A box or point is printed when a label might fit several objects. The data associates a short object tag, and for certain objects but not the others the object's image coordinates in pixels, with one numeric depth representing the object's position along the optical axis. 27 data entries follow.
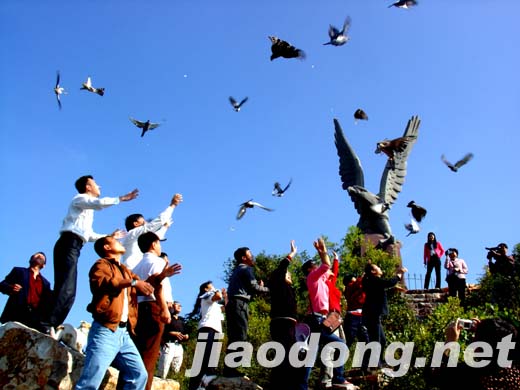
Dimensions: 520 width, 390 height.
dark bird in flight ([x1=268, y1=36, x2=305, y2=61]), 7.59
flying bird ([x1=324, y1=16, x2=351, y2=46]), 7.94
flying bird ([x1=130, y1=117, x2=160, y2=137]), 9.02
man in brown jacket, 3.89
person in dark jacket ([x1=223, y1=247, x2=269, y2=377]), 6.24
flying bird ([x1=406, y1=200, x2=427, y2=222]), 11.69
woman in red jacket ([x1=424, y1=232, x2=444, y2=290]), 13.27
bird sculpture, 19.94
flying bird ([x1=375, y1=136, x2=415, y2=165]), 10.15
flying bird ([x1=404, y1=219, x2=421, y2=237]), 11.76
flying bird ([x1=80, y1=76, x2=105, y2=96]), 9.16
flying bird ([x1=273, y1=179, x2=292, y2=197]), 10.45
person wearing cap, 12.18
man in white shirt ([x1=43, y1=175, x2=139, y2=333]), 5.02
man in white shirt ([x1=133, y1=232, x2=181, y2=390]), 4.64
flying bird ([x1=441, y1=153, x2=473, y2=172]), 11.72
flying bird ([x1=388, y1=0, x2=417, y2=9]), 7.85
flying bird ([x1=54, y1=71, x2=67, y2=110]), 8.24
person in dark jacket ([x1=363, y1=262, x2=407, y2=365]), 6.90
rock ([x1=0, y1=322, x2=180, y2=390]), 4.59
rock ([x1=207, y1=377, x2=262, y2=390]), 6.04
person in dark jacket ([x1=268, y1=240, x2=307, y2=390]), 5.60
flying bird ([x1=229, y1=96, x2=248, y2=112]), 9.62
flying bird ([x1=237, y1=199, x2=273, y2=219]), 9.32
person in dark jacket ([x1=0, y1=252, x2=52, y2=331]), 5.55
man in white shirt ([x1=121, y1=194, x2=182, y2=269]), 5.58
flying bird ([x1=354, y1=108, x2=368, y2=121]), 10.57
